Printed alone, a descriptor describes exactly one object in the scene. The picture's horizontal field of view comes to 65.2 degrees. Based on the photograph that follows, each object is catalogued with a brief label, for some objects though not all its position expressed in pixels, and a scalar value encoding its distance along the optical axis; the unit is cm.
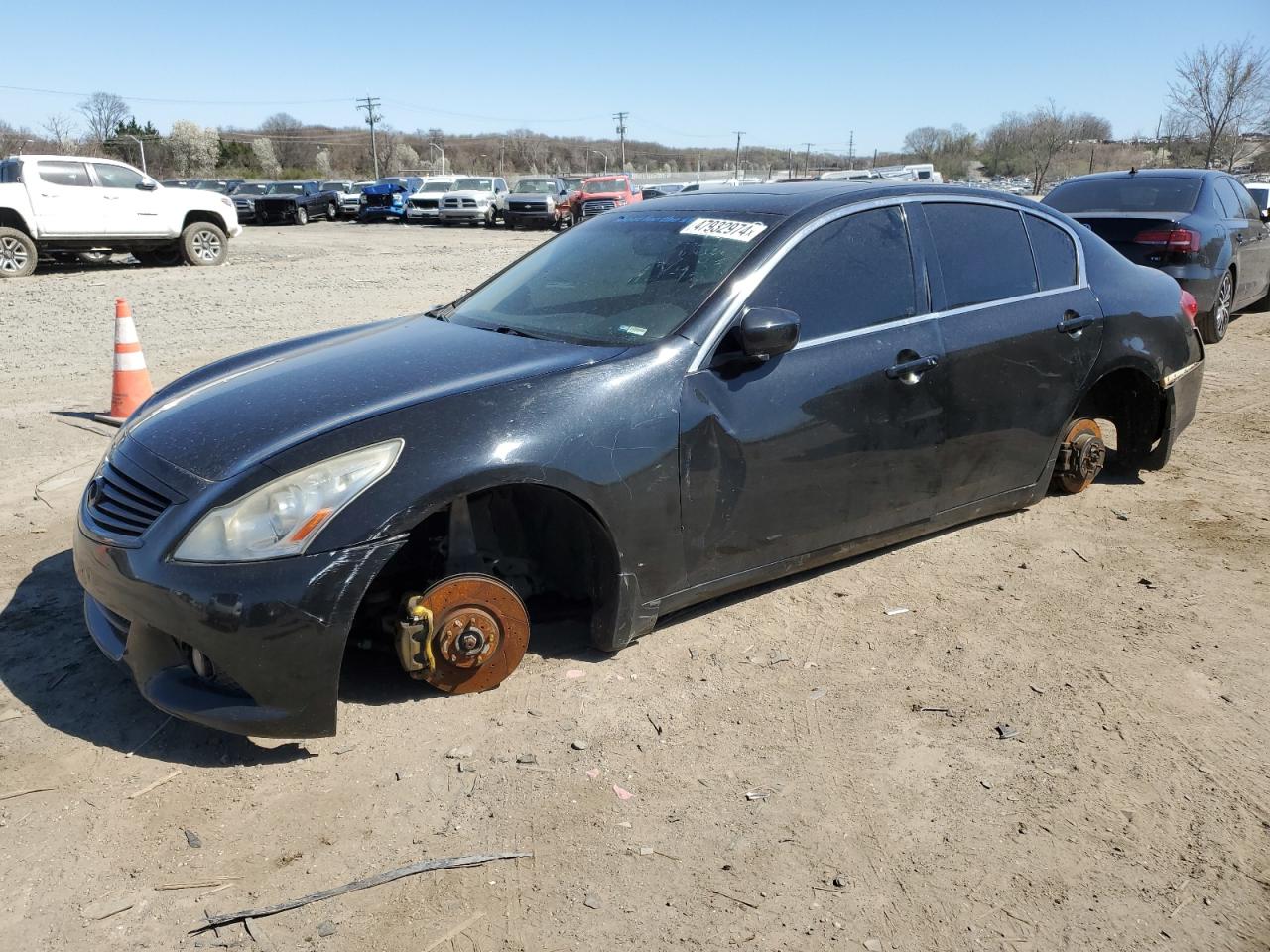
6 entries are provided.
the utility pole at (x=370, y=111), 8306
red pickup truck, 3141
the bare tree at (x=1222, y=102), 3538
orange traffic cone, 630
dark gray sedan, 892
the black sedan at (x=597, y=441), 282
